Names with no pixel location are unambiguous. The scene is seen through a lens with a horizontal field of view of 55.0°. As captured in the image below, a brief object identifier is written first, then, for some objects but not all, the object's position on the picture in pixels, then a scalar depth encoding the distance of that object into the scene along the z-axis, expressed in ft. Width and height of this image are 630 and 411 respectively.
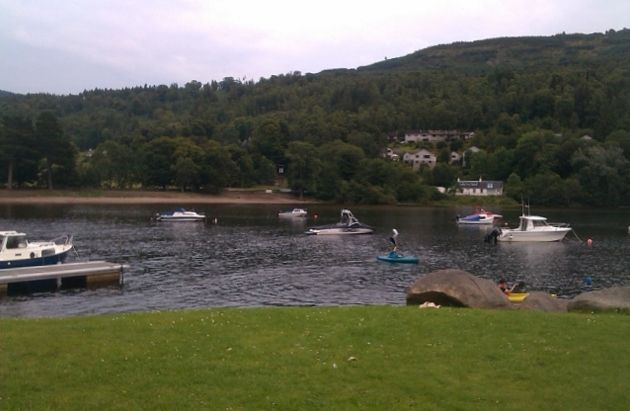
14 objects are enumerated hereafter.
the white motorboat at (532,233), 273.33
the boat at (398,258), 194.80
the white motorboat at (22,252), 155.02
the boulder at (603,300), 79.82
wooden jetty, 140.26
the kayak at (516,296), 116.33
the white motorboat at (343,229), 290.60
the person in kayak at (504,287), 124.10
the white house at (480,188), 547.90
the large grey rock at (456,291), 83.61
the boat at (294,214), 373.61
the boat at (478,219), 356.59
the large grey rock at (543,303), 83.52
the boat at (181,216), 343.83
